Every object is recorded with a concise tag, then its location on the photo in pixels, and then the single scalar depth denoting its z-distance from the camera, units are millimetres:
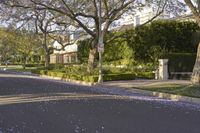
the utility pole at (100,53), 22409
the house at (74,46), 34450
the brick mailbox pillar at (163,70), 23961
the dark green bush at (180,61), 25244
